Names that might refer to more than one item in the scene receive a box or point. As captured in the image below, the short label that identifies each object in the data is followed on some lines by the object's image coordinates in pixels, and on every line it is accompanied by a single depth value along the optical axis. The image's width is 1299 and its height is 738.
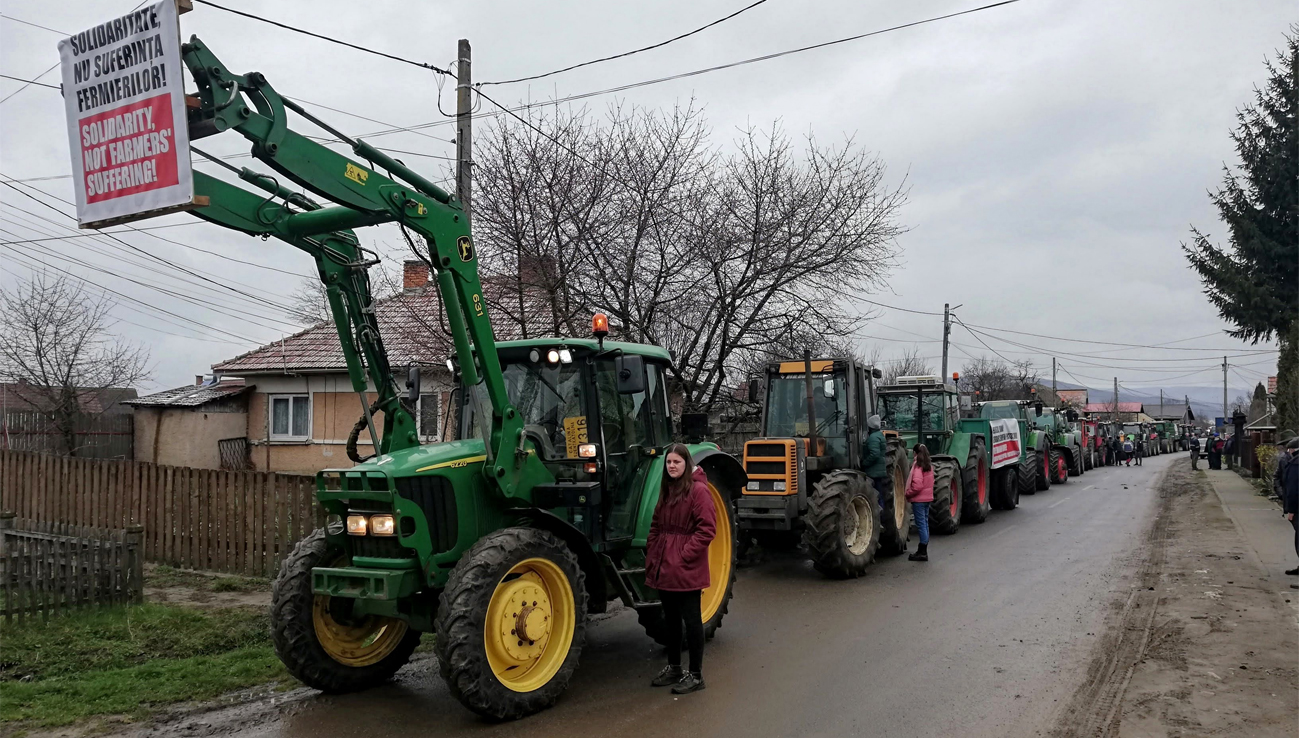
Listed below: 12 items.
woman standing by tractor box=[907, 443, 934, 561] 11.64
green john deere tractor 5.40
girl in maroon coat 6.22
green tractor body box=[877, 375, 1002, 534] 15.62
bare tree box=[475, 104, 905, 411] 13.01
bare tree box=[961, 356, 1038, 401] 55.38
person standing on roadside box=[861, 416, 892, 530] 11.73
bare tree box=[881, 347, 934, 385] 52.06
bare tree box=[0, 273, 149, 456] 20.70
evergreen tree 23.41
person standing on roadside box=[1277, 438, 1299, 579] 10.27
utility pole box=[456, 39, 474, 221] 10.14
